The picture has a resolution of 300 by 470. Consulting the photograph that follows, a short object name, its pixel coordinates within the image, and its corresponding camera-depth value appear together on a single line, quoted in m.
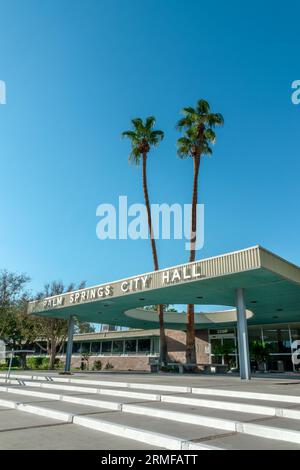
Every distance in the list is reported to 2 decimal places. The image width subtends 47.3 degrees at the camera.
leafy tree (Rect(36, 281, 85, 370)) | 31.88
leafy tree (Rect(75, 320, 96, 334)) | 38.50
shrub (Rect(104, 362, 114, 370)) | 41.56
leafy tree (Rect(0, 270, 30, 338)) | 32.78
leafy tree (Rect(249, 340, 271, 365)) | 28.47
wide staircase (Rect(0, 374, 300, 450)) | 4.30
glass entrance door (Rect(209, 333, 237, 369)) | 31.30
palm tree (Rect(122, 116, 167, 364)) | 26.98
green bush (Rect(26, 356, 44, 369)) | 45.06
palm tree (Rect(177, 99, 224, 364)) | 24.11
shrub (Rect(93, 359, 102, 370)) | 41.80
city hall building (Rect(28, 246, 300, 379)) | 14.40
